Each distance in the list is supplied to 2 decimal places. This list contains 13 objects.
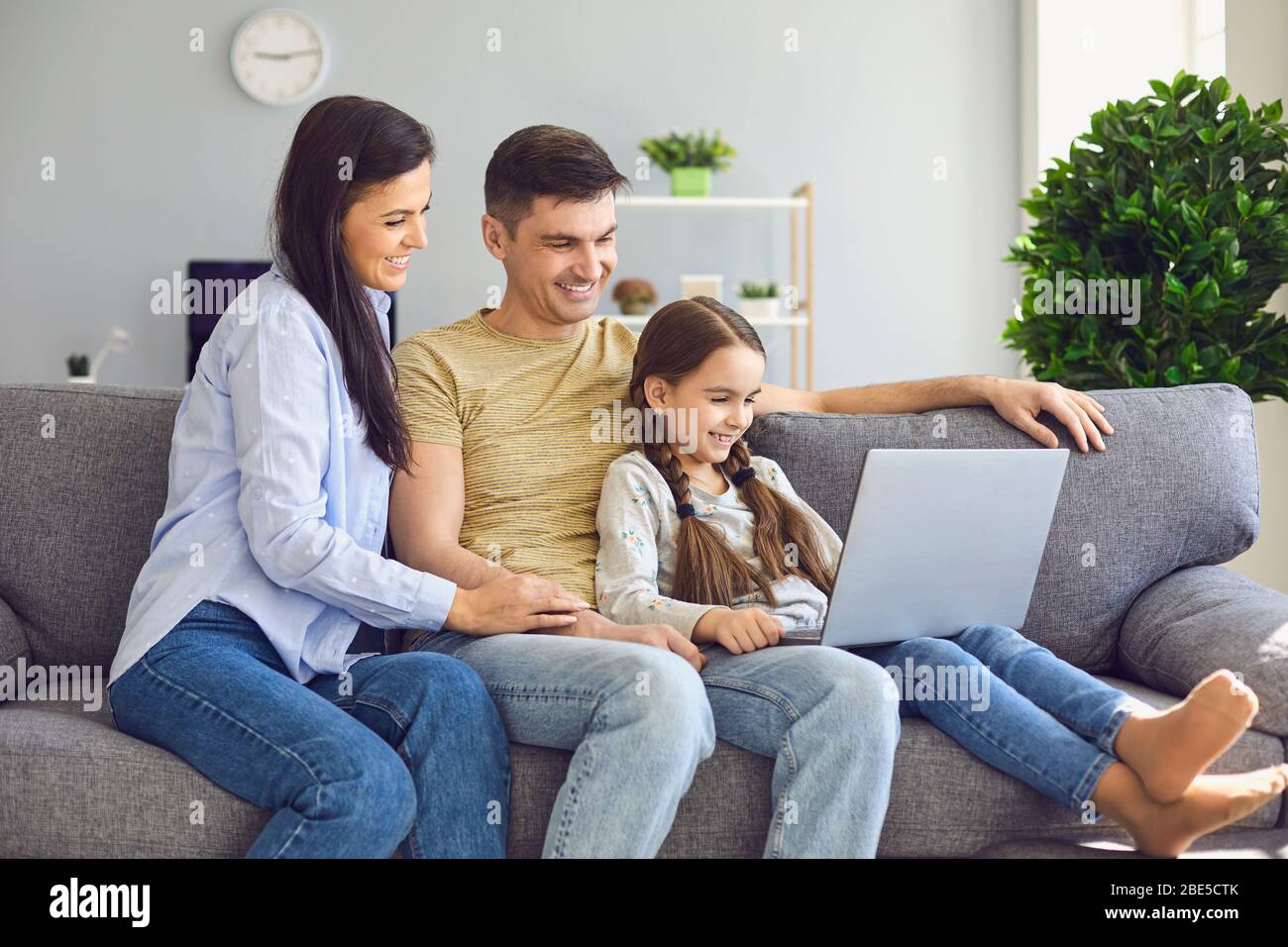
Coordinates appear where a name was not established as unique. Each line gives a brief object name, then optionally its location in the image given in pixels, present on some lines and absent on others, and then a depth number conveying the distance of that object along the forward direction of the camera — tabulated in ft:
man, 4.24
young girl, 4.28
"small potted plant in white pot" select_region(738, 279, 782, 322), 14.28
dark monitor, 14.35
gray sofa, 4.35
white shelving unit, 14.08
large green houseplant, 7.57
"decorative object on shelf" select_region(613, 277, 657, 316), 14.51
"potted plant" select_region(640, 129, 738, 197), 14.25
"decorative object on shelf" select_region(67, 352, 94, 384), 14.20
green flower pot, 14.30
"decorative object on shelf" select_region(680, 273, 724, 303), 14.30
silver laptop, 4.53
